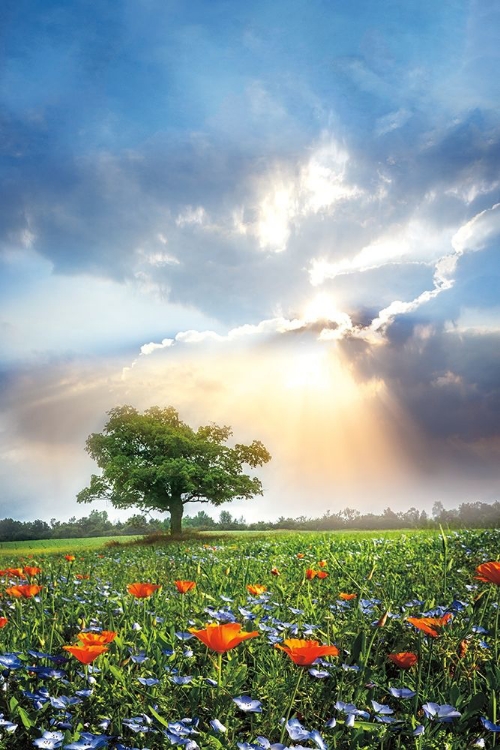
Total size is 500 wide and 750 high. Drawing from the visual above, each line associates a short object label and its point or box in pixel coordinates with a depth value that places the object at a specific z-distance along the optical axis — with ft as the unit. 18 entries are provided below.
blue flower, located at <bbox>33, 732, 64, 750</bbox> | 8.70
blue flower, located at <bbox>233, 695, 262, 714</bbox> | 9.33
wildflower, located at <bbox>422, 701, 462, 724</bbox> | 9.14
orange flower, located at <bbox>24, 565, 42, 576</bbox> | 17.52
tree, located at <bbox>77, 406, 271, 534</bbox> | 100.53
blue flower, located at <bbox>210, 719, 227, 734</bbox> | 8.91
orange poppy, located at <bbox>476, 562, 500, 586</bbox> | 10.66
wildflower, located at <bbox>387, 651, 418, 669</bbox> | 10.27
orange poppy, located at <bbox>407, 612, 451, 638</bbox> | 9.98
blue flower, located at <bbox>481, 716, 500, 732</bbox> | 8.98
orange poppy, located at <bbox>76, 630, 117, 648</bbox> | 9.92
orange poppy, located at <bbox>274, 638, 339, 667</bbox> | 8.00
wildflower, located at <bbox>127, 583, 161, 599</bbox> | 12.41
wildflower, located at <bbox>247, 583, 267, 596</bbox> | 14.93
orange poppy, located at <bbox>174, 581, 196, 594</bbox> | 14.17
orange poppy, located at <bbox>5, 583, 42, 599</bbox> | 14.10
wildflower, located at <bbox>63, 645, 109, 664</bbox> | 9.04
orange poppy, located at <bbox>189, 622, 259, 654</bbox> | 8.12
